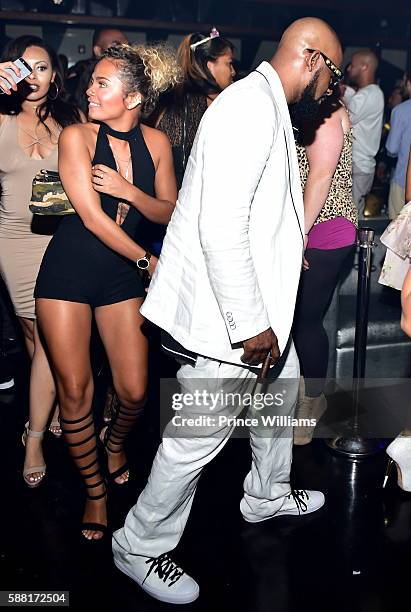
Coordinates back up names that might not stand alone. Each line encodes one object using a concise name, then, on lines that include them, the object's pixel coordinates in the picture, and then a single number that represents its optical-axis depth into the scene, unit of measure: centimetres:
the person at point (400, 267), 278
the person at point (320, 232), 306
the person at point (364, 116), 577
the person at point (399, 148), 546
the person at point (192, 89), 348
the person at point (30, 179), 299
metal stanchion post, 331
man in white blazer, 198
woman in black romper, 247
